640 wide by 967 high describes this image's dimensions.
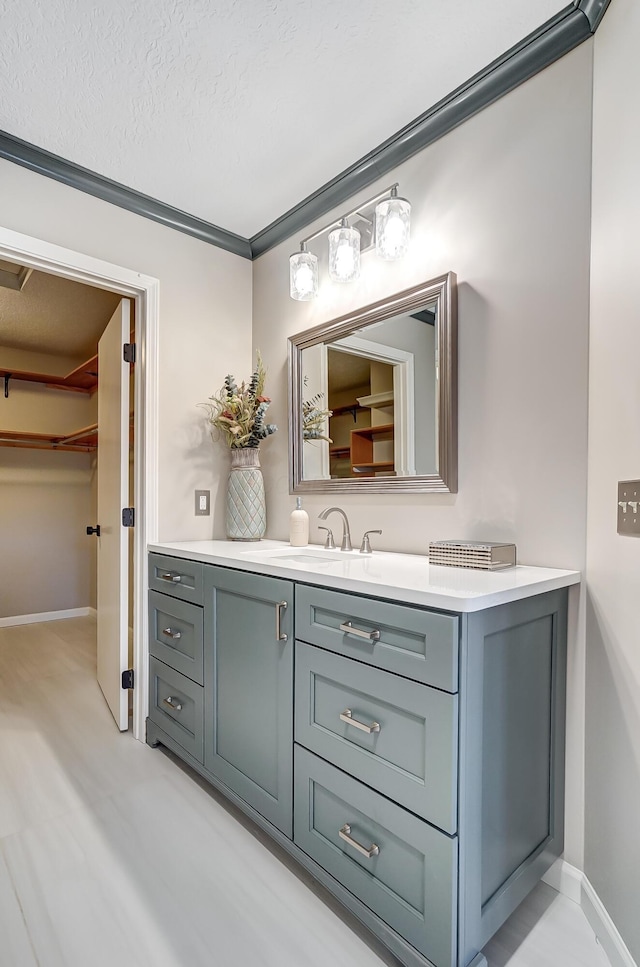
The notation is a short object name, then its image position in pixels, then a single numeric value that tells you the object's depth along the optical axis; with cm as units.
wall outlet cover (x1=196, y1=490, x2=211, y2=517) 254
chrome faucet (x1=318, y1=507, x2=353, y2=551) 204
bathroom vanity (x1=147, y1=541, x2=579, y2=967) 109
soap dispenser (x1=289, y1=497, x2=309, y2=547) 224
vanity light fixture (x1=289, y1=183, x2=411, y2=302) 188
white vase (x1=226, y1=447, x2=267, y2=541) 245
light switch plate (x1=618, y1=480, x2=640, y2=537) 117
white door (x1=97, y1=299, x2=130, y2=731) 244
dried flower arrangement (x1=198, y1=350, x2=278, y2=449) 245
